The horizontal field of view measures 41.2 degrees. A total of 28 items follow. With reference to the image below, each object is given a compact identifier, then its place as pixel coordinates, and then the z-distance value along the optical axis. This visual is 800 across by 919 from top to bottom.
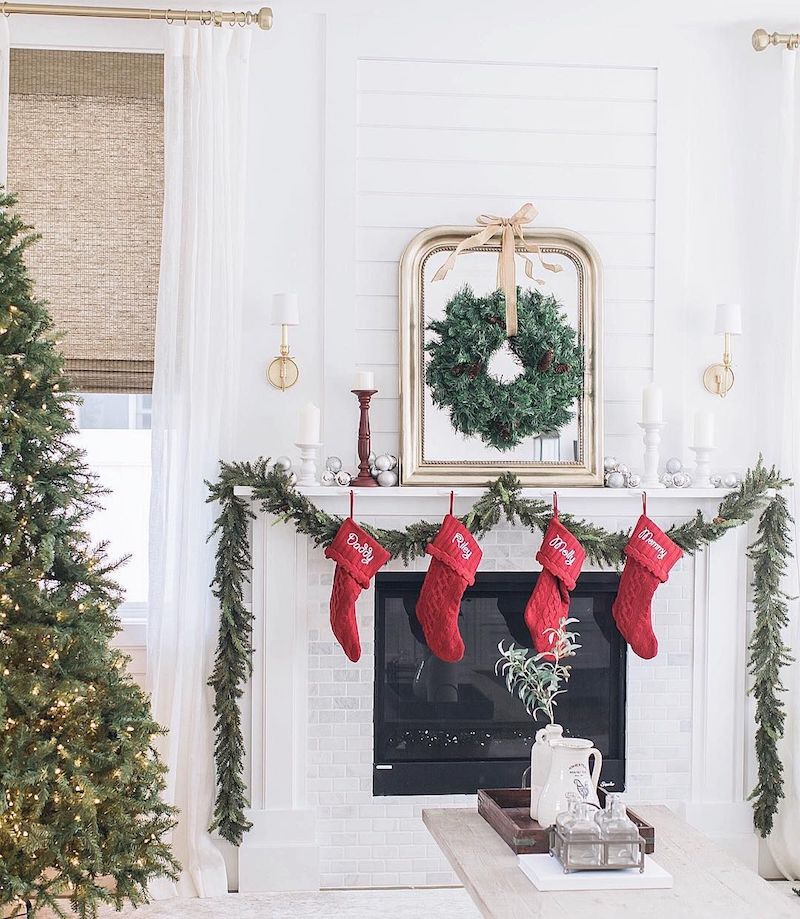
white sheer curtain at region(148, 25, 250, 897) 3.31
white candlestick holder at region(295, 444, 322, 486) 3.30
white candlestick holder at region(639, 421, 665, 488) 3.38
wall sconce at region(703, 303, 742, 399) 3.40
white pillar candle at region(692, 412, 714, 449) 3.37
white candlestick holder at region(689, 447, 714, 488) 3.42
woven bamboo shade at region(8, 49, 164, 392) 3.40
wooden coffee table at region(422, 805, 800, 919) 2.01
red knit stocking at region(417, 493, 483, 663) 3.24
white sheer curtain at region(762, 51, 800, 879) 3.45
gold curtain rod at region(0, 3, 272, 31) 3.25
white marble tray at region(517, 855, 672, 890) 2.12
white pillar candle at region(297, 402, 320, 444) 3.27
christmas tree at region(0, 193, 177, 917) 2.57
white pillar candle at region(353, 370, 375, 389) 3.32
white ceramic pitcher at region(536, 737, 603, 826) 2.33
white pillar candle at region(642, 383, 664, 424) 3.34
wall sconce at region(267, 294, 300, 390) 3.32
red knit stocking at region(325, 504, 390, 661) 3.22
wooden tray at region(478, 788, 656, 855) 2.29
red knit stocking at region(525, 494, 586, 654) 3.25
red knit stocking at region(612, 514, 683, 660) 3.30
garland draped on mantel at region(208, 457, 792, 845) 3.30
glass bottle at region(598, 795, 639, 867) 2.17
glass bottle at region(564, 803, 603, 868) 2.16
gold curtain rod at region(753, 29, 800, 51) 3.41
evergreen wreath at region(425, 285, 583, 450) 3.41
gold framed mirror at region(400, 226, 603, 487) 3.41
